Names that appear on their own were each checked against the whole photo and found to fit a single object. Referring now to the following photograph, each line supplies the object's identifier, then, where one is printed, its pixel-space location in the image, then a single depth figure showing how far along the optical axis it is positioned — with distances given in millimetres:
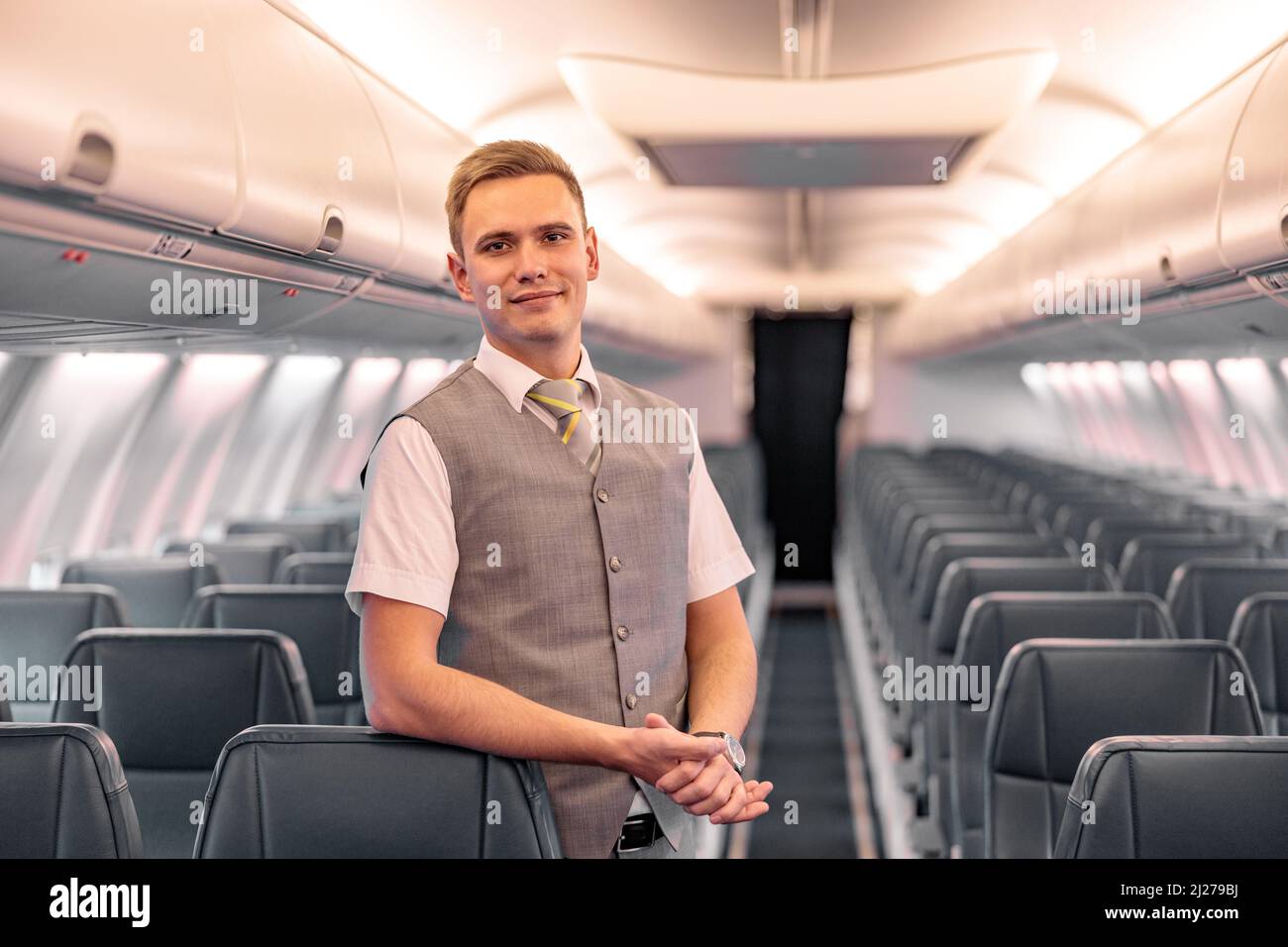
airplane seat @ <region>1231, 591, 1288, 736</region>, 3758
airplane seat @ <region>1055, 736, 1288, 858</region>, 2176
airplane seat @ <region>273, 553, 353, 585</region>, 5090
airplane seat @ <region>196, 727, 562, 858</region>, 2012
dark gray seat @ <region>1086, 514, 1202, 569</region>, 6238
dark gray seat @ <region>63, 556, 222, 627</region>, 5039
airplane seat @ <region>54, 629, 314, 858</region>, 3193
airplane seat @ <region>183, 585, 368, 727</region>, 4152
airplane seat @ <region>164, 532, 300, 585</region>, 5949
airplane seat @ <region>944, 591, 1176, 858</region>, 3947
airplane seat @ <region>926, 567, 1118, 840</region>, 4703
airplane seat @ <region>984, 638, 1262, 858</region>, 3119
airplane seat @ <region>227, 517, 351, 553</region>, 7191
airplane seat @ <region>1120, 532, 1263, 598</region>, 5492
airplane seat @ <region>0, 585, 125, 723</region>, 3859
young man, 1945
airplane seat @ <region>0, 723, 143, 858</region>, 2018
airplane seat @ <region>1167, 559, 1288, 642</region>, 4605
